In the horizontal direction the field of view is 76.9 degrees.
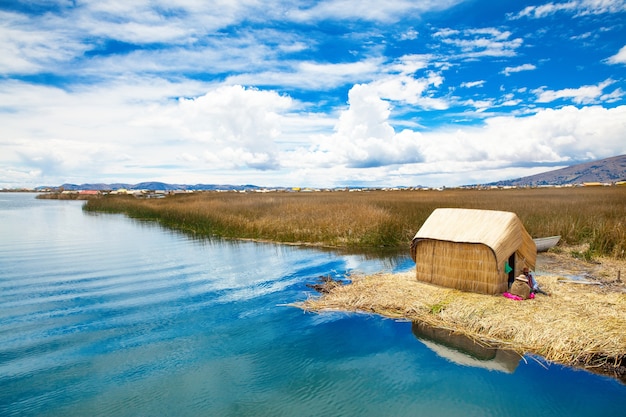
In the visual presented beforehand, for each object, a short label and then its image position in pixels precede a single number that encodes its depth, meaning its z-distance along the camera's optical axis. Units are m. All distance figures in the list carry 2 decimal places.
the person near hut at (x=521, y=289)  8.80
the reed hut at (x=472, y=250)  8.94
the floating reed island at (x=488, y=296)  7.07
